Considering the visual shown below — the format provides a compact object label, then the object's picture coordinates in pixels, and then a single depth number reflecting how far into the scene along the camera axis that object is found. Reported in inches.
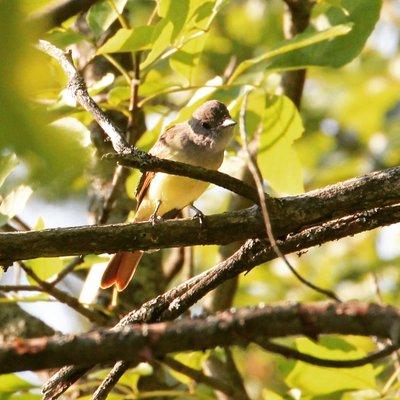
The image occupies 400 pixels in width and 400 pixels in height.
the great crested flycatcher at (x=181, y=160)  338.6
